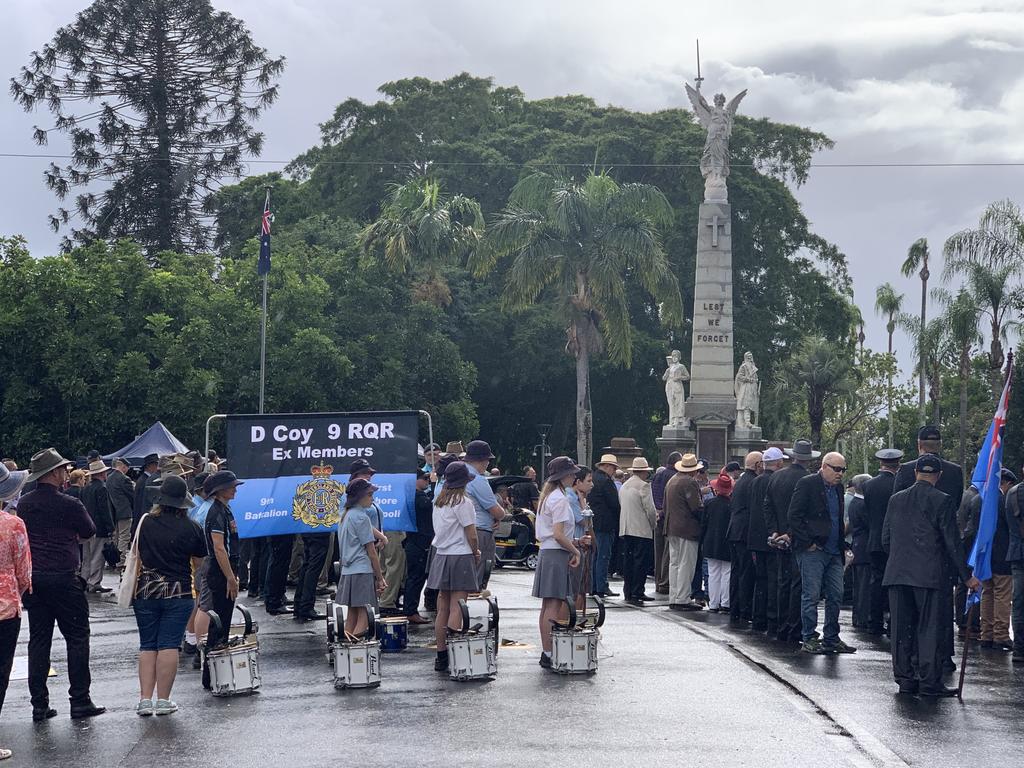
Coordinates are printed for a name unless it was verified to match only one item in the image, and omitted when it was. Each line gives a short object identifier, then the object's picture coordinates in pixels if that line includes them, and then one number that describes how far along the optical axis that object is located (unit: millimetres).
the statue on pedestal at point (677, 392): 43125
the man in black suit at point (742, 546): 15484
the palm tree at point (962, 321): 44000
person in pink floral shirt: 9562
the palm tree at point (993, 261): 42656
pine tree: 49812
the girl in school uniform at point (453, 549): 11734
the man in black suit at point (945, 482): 11172
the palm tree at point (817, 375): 54906
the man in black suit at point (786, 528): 13953
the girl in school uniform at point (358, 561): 11617
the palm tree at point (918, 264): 66000
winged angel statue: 43344
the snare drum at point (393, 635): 13188
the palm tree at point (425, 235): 40906
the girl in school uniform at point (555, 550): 11930
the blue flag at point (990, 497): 11734
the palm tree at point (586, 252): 40844
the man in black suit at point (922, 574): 10953
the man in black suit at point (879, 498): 13430
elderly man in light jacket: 18375
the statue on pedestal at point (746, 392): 42562
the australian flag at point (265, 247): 32594
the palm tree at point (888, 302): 82000
